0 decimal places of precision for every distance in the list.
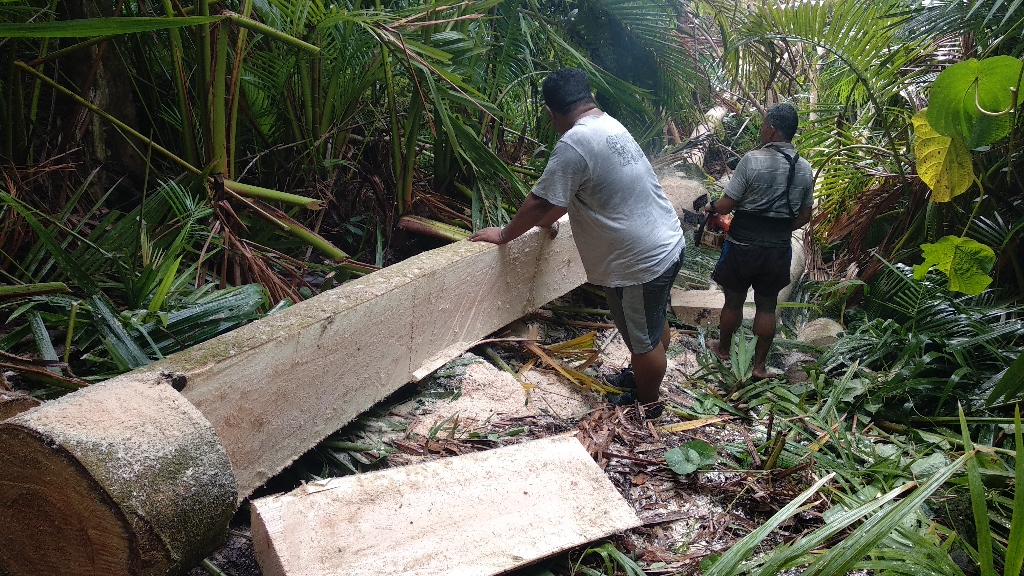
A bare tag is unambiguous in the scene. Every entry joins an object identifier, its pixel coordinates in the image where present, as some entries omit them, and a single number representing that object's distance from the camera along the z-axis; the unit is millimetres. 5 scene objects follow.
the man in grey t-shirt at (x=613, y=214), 2957
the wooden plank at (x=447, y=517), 1945
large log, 1467
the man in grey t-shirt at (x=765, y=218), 3781
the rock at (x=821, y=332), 4510
